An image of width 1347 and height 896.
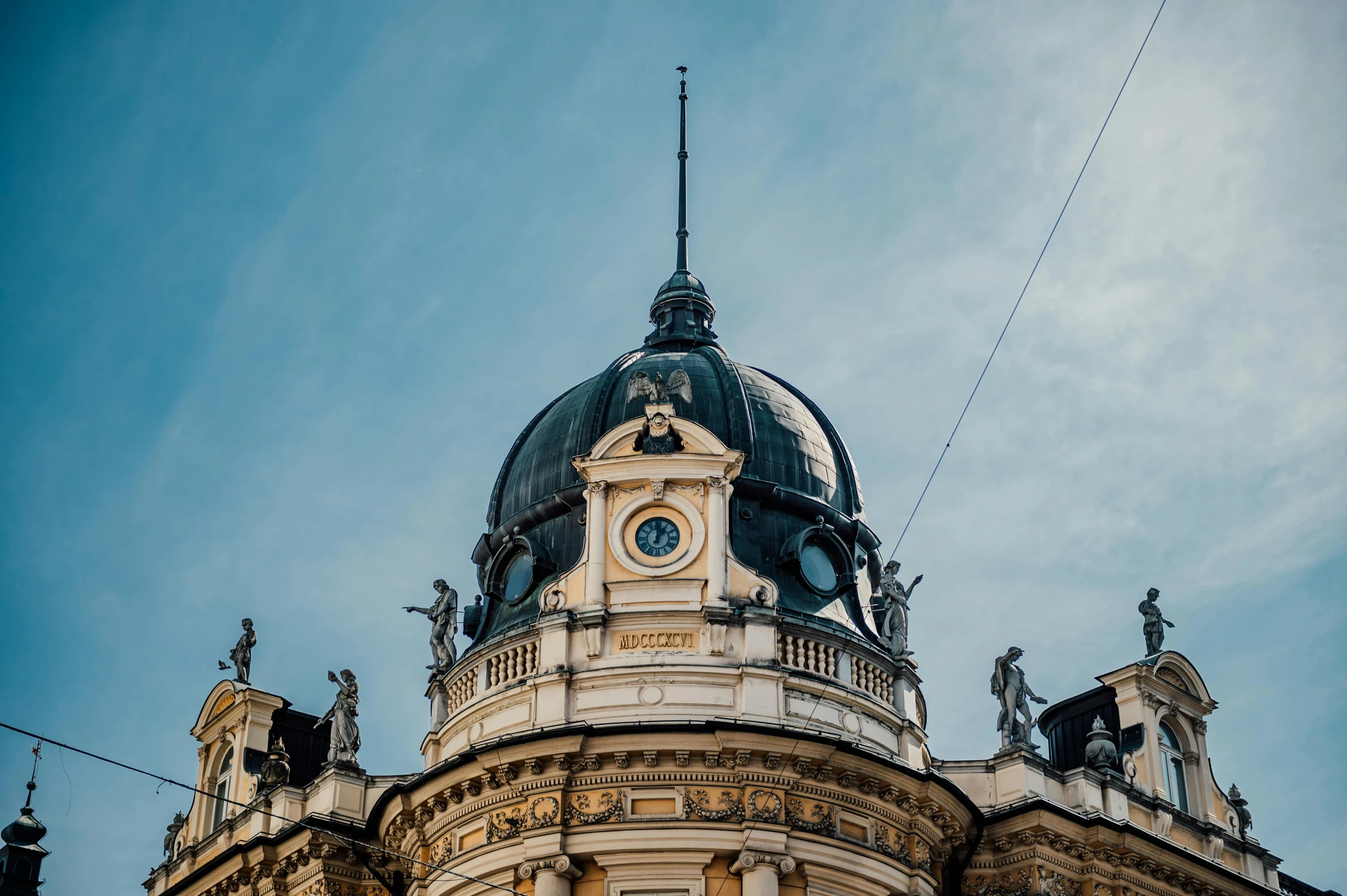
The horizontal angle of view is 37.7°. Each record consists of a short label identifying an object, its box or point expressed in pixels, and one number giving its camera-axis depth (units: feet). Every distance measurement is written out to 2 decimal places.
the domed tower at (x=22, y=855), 149.69
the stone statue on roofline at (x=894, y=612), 116.98
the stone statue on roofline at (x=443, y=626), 119.14
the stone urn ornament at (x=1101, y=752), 118.73
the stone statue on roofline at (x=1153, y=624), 129.39
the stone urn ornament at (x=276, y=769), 123.44
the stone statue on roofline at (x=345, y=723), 119.44
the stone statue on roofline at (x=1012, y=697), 117.29
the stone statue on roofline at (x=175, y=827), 135.64
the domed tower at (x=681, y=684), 104.01
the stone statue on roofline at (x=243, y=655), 135.11
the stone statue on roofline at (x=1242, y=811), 128.77
